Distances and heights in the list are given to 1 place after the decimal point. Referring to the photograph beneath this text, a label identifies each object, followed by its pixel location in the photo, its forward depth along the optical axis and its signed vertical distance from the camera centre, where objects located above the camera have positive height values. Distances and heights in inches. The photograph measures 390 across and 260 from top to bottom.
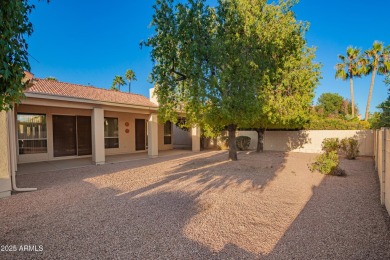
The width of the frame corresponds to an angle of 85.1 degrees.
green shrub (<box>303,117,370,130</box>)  585.3 -0.4
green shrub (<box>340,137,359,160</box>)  498.9 -59.0
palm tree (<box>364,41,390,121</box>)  779.4 +245.5
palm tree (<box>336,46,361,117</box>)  893.2 +254.1
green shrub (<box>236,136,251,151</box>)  684.7 -56.1
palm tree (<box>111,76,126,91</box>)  1572.3 +323.1
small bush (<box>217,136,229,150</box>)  726.5 -63.0
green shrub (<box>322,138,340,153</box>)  543.5 -51.9
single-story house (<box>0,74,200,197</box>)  407.2 +2.2
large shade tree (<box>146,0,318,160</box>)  339.9 +113.7
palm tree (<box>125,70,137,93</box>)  1657.2 +395.4
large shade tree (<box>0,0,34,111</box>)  98.3 +40.1
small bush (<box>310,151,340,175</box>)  322.7 -61.2
